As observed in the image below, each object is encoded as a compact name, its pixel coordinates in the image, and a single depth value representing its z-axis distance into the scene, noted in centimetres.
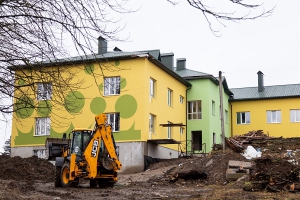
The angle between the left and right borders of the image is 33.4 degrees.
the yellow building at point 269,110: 5075
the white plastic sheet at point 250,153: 3125
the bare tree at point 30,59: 912
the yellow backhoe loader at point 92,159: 2134
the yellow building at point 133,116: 3469
